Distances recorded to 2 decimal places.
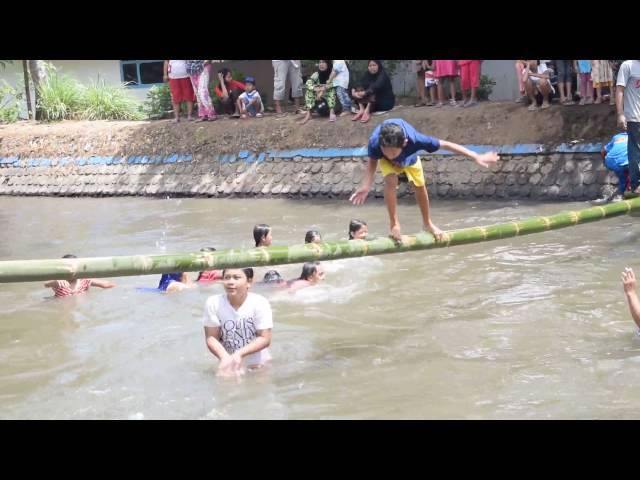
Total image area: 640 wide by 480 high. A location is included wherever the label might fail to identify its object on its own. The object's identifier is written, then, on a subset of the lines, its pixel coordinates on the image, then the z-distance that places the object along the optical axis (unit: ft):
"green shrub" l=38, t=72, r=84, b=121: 73.20
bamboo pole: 18.24
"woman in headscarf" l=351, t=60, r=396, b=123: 54.85
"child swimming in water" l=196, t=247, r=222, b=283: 36.26
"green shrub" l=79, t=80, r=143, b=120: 72.18
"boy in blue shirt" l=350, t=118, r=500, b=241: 23.80
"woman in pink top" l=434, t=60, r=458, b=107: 52.37
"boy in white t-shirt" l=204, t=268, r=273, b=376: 22.94
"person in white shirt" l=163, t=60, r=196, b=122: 61.52
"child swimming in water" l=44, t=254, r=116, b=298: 35.51
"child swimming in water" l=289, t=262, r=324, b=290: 34.47
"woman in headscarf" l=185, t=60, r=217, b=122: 61.05
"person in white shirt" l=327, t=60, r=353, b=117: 55.33
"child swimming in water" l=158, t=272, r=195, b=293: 35.06
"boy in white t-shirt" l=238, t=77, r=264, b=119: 61.46
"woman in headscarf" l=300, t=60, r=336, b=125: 56.70
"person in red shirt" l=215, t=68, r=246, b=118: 62.34
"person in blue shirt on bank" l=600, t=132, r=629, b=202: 38.45
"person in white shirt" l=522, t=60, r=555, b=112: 49.32
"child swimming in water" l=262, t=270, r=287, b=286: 34.83
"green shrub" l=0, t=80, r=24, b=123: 76.07
